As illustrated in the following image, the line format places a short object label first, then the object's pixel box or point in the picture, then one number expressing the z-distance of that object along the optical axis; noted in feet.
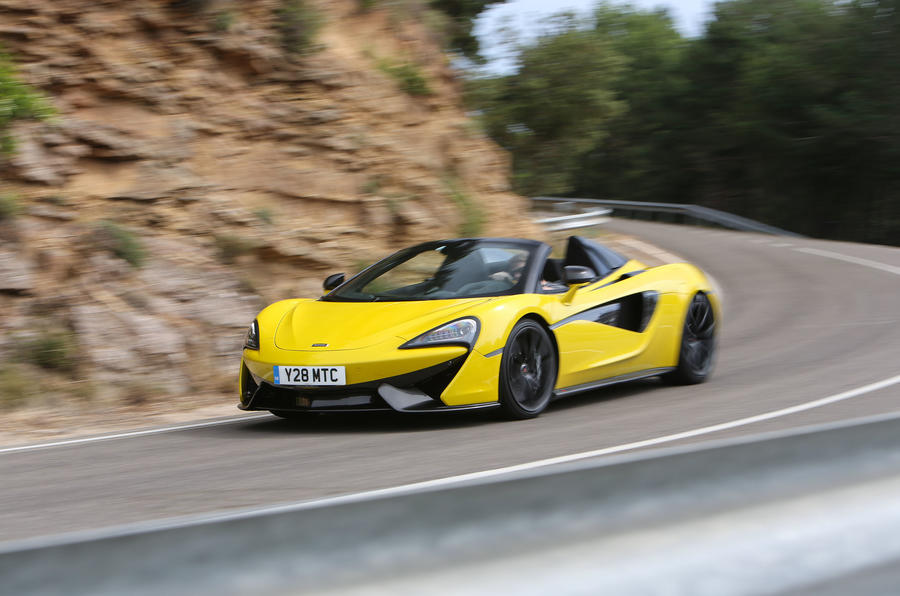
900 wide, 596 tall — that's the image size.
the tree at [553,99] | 95.04
